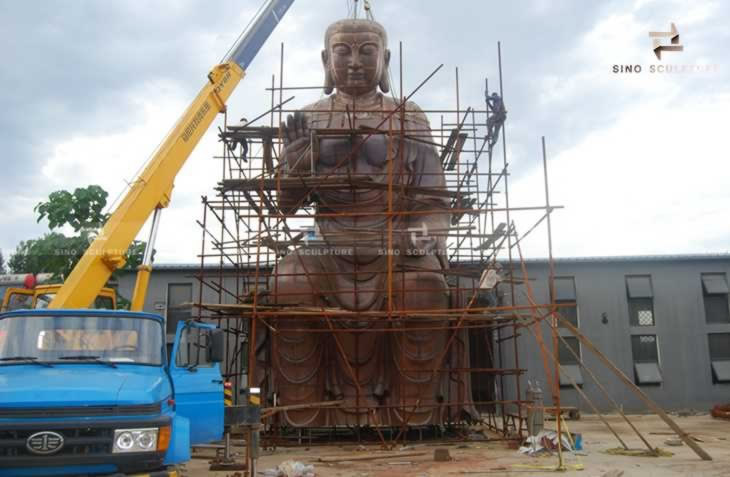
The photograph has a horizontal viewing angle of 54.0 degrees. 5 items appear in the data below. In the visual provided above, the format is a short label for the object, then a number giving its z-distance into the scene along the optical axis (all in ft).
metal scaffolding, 36.06
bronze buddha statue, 38.45
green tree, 45.03
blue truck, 17.67
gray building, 61.36
